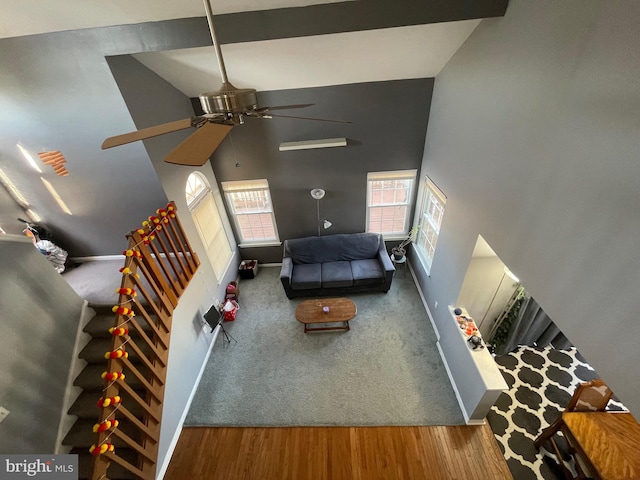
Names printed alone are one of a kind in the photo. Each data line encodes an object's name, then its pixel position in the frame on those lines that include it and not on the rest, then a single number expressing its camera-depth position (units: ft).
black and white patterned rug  9.01
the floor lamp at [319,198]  14.79
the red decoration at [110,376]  6.72
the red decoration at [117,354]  6.88
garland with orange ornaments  6.41
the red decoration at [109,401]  6.53
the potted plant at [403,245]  16.32
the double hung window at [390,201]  15.47
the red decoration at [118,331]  7.06
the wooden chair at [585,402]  8.14
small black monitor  12.25
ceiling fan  3.48
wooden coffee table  13.25
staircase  6.81
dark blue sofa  15.23
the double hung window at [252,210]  15.74
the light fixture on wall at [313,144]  13.66
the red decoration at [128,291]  7.42
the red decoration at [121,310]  7.24
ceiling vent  9.20
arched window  13.10
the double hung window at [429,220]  13.12
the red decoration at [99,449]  6.29
